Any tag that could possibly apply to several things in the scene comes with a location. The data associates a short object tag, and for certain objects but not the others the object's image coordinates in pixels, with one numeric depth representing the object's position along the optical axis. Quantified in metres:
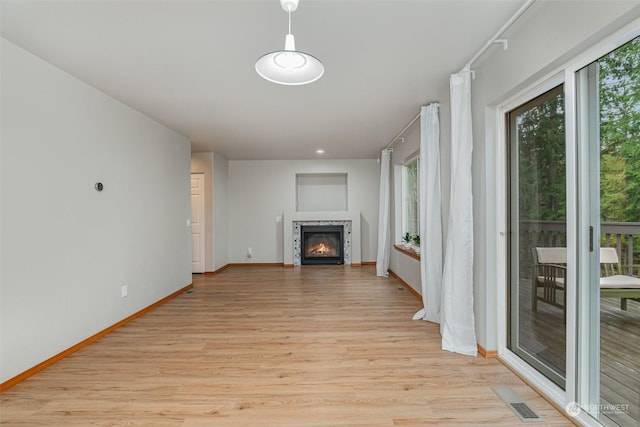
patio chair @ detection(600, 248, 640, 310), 1.48
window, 4.99
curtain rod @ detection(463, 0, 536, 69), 1.75
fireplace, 6.90
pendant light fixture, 1.40
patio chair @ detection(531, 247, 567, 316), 1.92
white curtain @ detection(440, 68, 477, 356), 2.54
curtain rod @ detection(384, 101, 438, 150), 3.91
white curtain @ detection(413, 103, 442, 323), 3.29
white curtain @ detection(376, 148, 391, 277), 5.59
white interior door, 6.10
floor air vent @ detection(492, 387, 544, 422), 1.78
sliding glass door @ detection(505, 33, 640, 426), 1.49
